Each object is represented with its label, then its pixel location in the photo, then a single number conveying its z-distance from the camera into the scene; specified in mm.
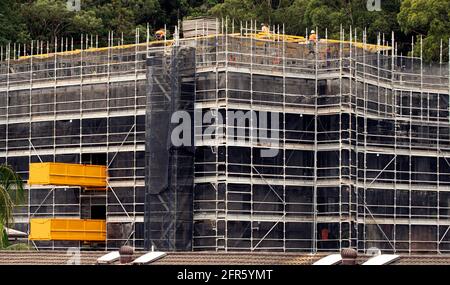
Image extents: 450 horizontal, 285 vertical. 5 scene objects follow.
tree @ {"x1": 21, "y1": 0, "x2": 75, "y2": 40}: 119500
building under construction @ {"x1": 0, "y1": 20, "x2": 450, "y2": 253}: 73812
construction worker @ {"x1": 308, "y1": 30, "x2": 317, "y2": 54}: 77950
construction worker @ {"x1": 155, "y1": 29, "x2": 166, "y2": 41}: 80800
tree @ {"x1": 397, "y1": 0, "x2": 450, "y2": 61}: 102438
